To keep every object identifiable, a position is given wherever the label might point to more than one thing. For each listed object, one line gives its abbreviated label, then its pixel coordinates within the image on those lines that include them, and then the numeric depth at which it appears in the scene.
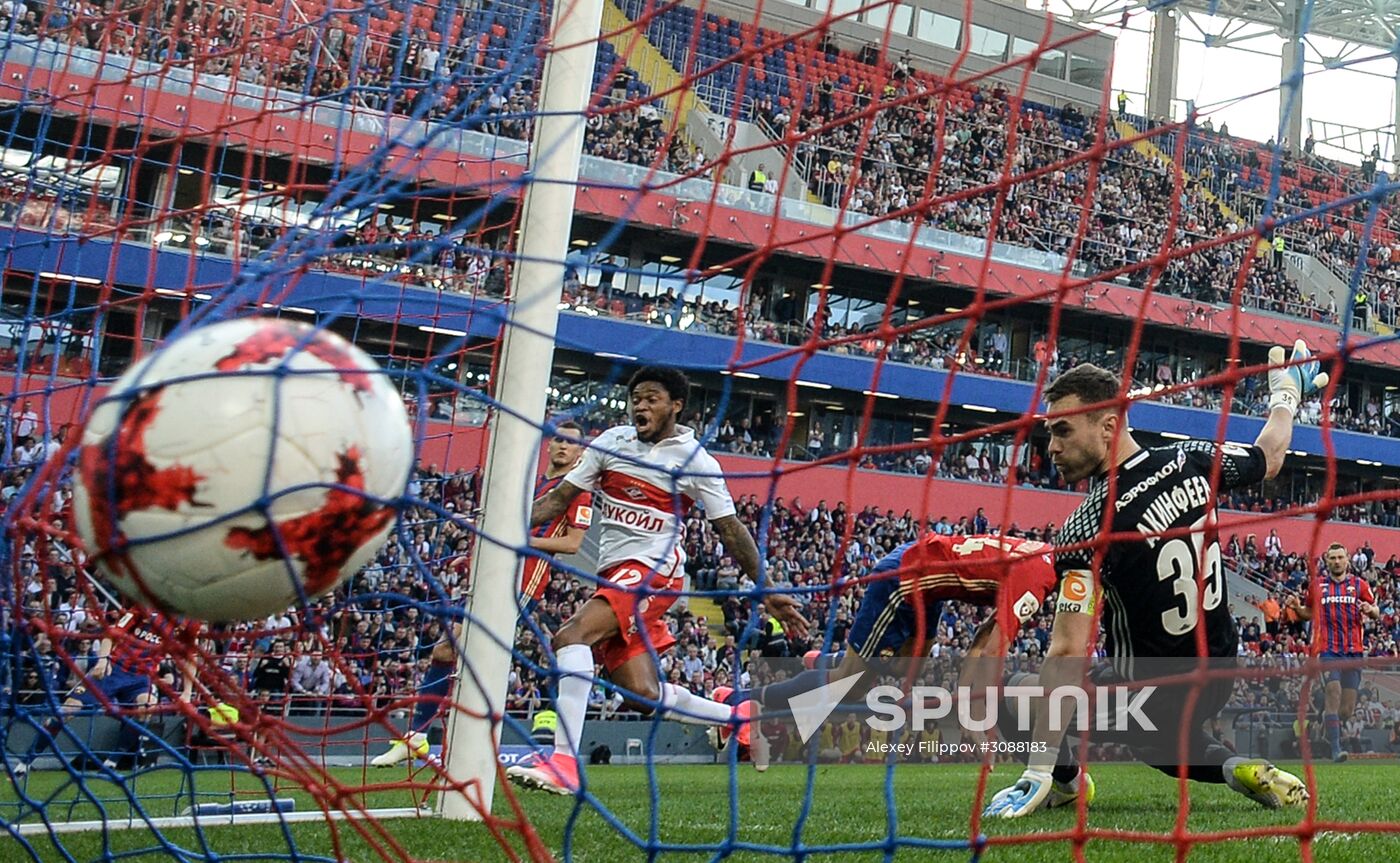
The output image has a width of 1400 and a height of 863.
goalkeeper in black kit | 4.59
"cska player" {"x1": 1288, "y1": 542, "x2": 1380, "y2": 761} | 10.99
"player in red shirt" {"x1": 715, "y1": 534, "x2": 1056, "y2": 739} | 5.78
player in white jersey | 5.34
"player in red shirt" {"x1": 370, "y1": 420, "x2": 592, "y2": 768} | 6.43
